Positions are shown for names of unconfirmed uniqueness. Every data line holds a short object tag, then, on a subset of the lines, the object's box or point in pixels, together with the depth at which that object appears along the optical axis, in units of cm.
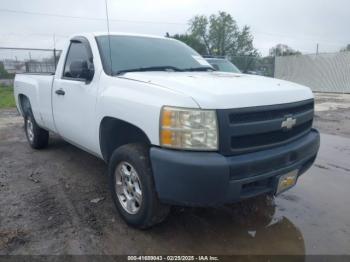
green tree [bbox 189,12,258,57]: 5981
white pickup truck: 255
